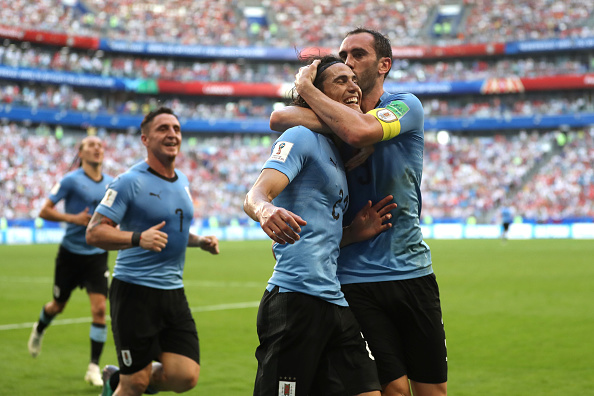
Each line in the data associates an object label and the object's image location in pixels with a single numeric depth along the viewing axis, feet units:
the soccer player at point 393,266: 29.37
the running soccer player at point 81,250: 59.62
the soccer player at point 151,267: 39.19
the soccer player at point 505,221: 260.66
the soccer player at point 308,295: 25.14
